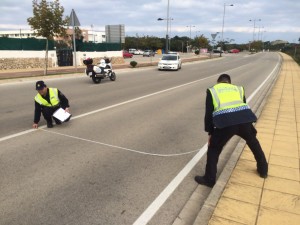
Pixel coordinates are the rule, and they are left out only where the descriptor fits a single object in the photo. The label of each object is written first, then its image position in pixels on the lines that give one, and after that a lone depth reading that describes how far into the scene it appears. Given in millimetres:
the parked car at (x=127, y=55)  55844
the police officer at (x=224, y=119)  4473
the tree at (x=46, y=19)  21234
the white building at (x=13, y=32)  114231
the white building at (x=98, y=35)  108000
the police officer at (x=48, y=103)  7400
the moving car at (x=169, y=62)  29016
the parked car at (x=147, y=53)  64162
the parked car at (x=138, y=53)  77188
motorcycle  17781
